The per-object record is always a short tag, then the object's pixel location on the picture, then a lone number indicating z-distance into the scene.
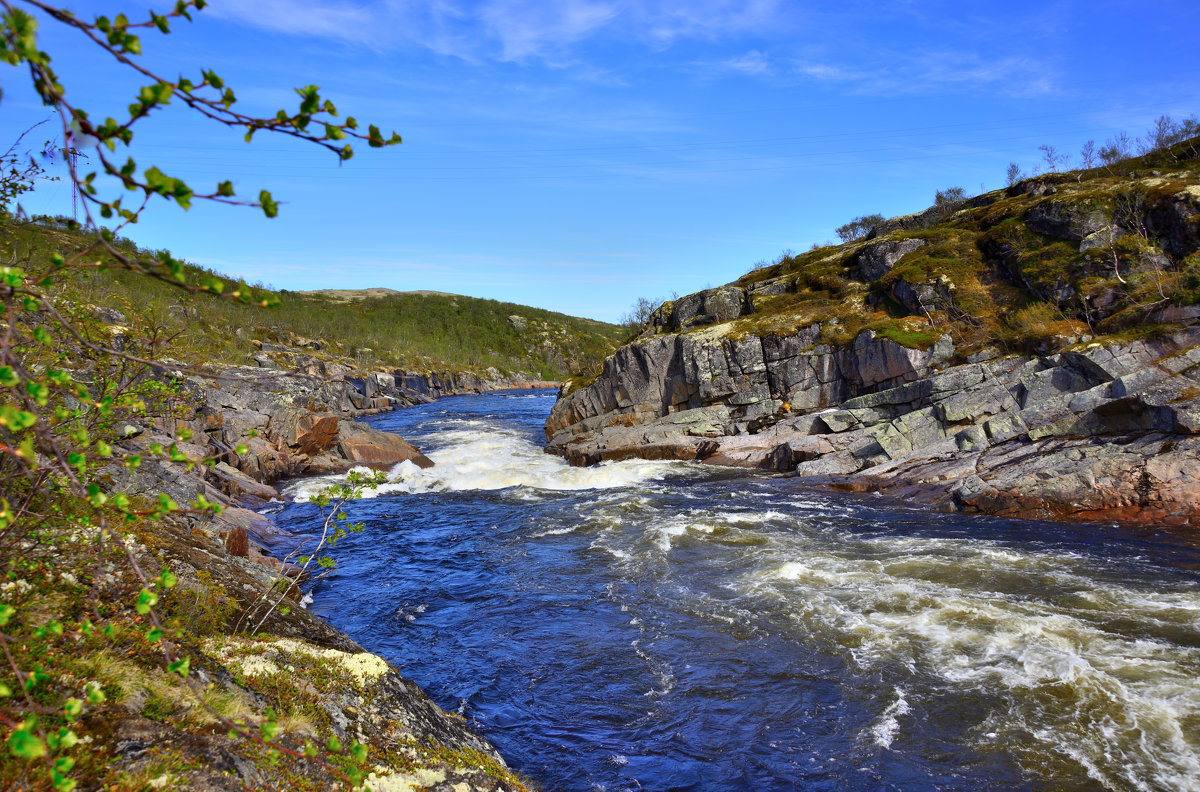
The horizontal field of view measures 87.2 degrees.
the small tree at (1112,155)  51.37
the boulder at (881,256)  44.75
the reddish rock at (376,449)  37.34
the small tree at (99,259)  2.47
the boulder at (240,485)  26.33
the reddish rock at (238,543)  13.82
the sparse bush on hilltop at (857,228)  88.69
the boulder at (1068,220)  34.72
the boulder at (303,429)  36.47
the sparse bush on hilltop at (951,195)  76.00
